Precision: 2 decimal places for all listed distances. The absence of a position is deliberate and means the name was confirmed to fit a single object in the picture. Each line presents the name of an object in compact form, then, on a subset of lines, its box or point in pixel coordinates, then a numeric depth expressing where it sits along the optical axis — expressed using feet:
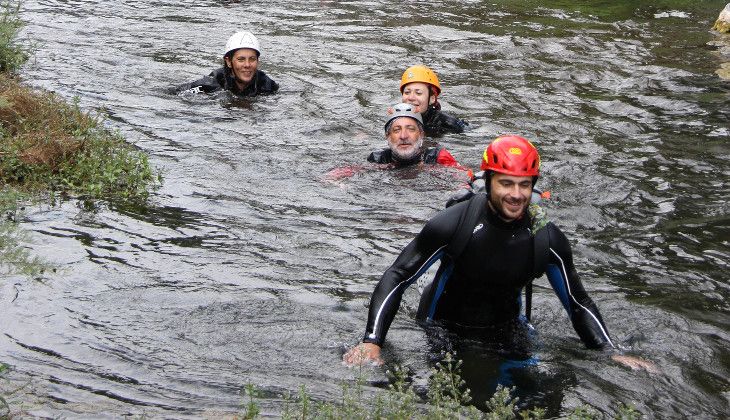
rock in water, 67.77
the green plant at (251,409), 17.23
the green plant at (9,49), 47.57
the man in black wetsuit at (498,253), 22.03
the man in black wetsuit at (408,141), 38.45
